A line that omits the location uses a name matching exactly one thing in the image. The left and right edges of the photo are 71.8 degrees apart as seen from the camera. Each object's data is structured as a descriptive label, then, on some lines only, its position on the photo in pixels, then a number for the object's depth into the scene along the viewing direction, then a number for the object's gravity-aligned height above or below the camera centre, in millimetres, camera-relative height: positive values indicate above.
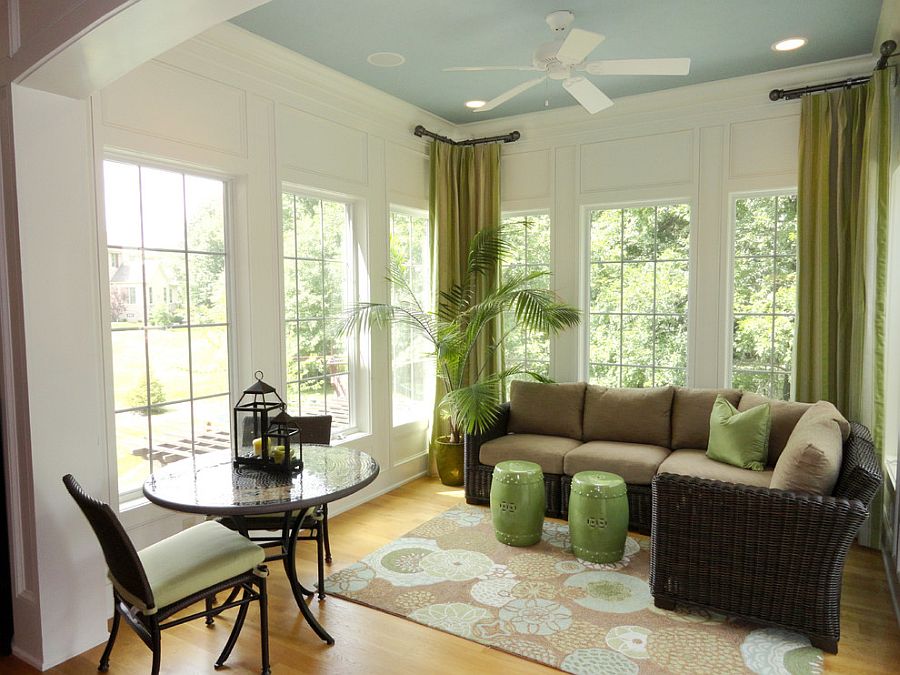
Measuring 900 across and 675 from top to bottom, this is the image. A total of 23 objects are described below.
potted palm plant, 4441 -91
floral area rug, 2555 -1429
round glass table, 2326 -713
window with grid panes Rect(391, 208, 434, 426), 5039 -239
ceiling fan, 2752 +1160
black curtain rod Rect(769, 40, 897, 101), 3338 +1373
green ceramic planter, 4922 -1211
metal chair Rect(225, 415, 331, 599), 2781 -998
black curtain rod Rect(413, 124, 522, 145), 4918 +1418
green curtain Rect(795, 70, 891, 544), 3688 +353
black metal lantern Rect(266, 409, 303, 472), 2711 -610
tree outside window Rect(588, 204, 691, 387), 4668 +93
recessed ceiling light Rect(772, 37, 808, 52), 3585 +1525
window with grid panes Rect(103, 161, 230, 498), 3109 -21
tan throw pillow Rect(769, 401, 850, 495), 2650 -678
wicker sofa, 2580 -1010
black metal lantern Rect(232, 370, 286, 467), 2785 -583
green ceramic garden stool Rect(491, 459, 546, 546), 3674 -1168
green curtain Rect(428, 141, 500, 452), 5128 +877
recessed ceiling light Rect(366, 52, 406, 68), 3760 +1545
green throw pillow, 3633 -790
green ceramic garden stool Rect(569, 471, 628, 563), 3414 -1166
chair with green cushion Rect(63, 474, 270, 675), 2109 -953
